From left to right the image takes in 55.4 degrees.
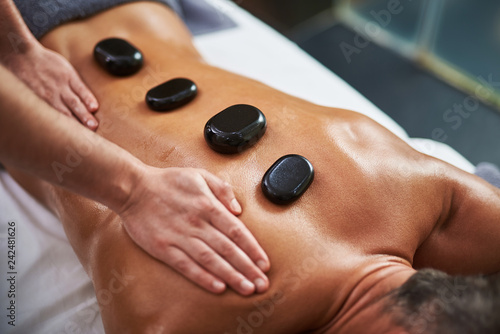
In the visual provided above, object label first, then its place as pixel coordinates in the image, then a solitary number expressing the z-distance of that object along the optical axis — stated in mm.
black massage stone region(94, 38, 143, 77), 1127
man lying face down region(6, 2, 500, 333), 769
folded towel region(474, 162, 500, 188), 1244
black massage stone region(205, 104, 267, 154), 904
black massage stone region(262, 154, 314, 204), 848
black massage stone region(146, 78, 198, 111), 1021
